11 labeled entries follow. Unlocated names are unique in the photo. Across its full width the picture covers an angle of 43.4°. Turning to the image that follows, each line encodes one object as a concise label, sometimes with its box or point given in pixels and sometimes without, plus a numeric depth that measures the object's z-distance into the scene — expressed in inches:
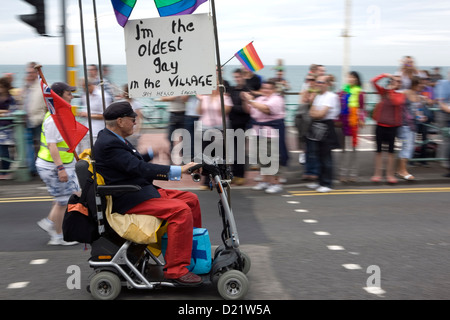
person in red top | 373.4
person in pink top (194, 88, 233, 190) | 353.1
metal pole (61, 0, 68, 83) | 342.4
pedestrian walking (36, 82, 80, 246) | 239.9
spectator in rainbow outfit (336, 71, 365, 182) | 392.2
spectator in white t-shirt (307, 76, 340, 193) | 352.8
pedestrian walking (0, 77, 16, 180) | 396.5
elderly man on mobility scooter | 178.5
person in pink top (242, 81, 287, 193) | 358.6
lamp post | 658.2
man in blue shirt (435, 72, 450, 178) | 413.1
